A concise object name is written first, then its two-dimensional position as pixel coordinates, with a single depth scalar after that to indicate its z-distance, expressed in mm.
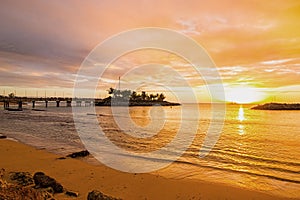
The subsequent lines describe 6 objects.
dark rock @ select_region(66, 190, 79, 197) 6582
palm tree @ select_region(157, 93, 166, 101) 190912
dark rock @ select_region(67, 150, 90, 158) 12828
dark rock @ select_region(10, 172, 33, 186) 7141
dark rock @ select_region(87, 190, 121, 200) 5377
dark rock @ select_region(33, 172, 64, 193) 6694
